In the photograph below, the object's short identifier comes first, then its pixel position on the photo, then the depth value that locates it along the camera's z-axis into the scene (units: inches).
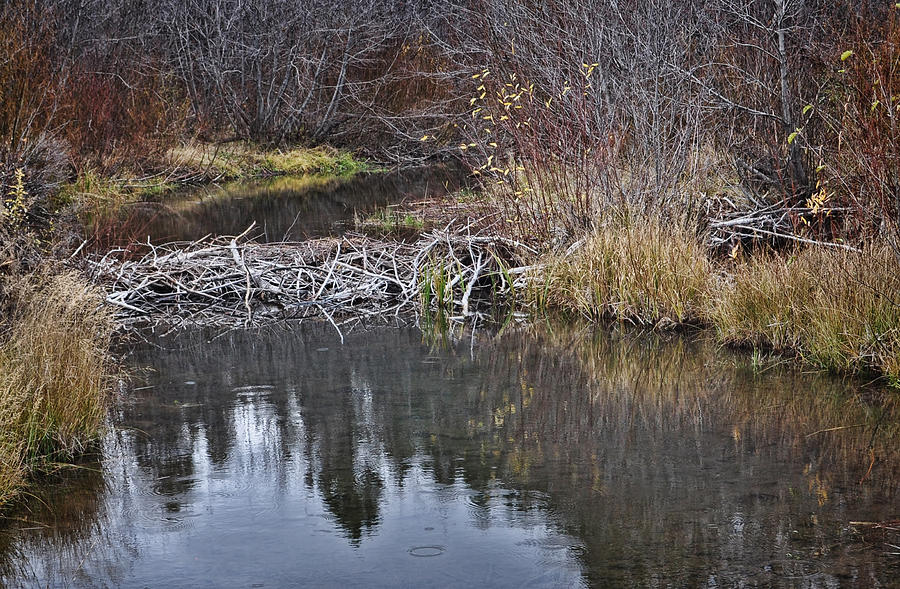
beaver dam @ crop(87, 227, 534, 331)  703.1
